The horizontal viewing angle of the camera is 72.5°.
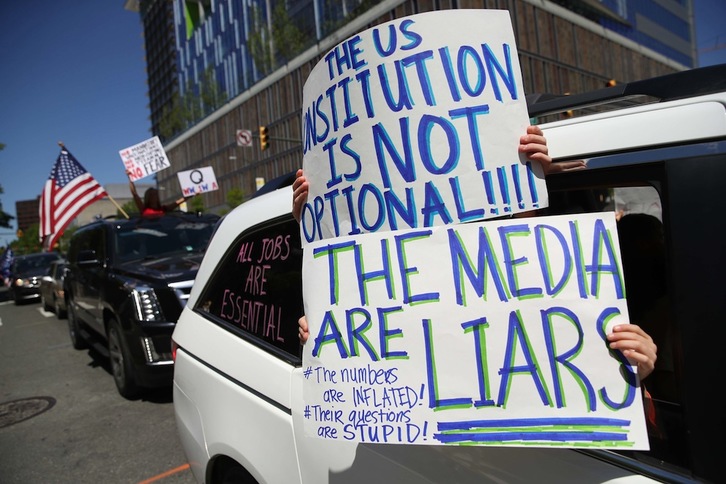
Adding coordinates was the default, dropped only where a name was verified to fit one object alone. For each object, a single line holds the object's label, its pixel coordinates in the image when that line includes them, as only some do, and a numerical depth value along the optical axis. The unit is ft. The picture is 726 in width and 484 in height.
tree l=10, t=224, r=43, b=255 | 238.27
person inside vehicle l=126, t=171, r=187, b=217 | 23.46
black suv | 15.90
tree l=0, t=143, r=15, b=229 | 117.60
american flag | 28.76
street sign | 75.41
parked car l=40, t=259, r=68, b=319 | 38.09
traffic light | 62.95
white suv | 3.53
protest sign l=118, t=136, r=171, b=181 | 31.65
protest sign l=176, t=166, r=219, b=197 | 44.19
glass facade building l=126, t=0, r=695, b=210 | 111.96
